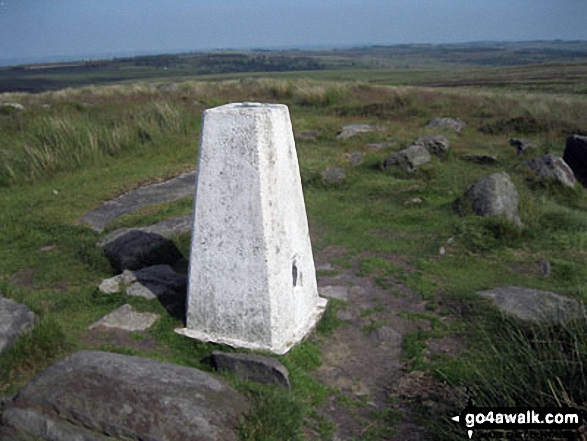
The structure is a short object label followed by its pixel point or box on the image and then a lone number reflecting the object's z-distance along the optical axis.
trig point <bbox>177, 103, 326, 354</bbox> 4.71
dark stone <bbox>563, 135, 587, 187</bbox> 12.07
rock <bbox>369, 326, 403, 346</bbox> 5.46
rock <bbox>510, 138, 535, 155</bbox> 13.79
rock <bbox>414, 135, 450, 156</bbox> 13.67
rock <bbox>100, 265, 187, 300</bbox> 6.05
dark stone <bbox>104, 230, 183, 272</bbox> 7.00
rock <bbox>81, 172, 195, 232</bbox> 9.04
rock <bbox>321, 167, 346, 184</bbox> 11.27
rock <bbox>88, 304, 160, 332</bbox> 5.49
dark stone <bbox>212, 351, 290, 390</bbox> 4.38
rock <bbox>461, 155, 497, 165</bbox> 12.90
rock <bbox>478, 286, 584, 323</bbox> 5.01
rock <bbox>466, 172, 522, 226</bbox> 8.58
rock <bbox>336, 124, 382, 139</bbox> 15.73
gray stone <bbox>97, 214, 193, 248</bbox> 7.59
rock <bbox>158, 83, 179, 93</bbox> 25.64
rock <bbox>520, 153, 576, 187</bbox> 10.82
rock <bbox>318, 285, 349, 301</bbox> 6.34
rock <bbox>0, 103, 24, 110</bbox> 18.41
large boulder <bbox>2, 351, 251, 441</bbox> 3.40
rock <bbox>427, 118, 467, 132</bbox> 17.59
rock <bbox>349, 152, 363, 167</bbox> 12.97
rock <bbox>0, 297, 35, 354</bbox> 4.66
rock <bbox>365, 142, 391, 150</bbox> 14.37
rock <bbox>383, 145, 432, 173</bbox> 12.08
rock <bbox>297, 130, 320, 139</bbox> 15.75
